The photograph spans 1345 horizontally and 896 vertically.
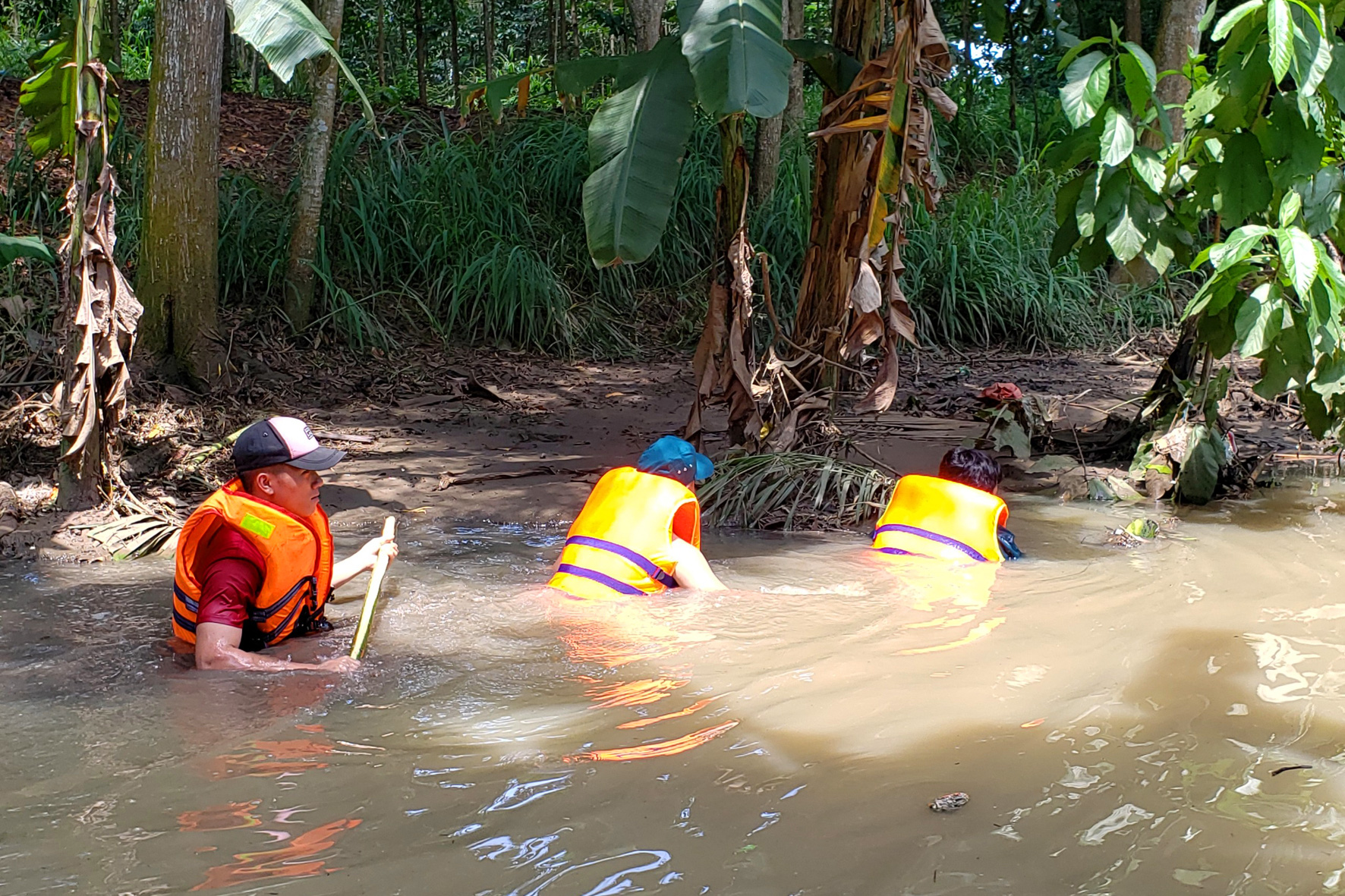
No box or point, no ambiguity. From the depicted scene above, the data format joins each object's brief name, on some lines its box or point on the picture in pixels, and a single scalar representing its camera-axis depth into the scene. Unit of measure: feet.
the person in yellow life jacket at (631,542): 14.15
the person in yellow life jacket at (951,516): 16.25
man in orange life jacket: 11.36
